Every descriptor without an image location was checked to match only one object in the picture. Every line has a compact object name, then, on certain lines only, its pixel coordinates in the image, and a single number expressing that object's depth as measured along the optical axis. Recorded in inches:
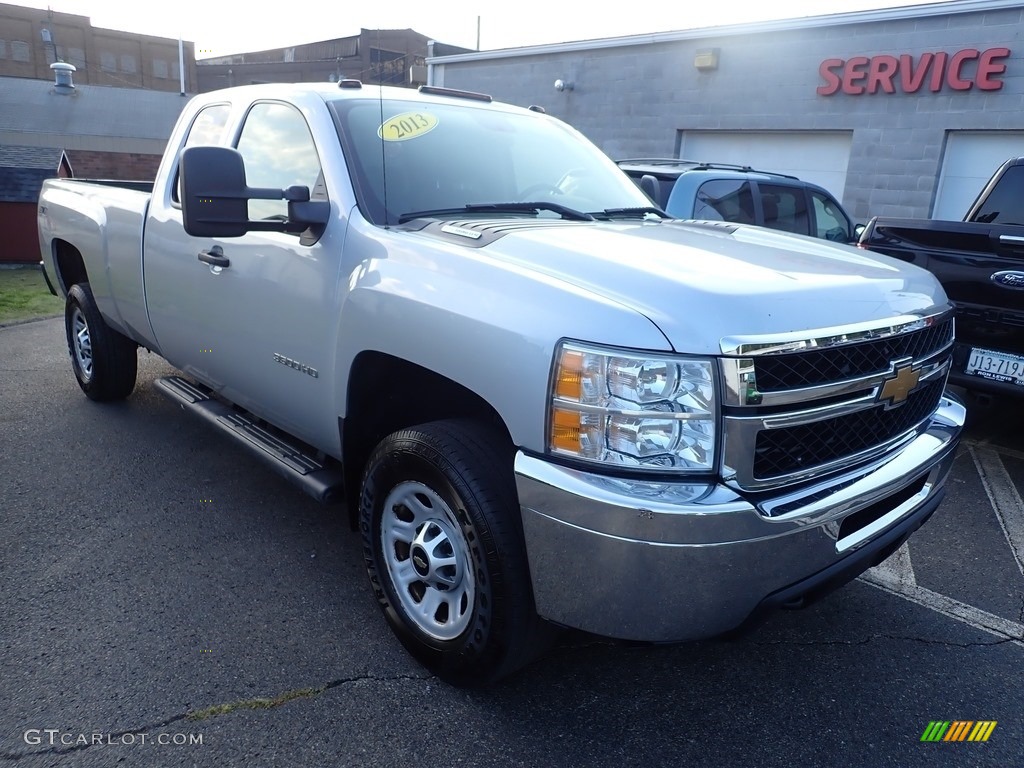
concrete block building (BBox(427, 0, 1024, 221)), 459.2
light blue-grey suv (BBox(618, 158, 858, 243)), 250.1
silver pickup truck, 82.3
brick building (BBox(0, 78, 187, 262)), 1019.9
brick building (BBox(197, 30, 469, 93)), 2033.7
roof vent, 1184.2
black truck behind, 175.0
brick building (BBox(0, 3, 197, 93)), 2380.7
